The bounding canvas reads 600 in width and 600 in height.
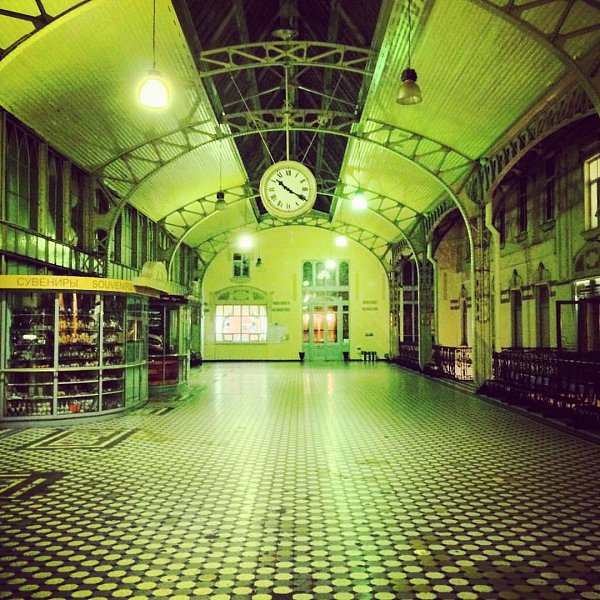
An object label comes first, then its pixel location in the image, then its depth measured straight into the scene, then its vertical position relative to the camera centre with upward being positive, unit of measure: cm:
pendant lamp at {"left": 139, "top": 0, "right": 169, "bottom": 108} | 684 +288
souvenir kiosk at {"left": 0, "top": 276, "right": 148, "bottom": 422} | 946 -41
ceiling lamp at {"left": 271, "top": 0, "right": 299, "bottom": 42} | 1140 +653
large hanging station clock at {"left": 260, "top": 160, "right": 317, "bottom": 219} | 1145 +281
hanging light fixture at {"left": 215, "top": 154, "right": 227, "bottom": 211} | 1548 +342
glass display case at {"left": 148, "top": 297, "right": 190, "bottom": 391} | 1473 -46
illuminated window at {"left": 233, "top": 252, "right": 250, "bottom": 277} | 2820 +305
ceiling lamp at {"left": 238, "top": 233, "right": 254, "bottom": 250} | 1880 +289
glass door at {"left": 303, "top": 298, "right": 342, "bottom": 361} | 2814 -25
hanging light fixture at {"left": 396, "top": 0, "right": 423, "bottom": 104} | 765 +321
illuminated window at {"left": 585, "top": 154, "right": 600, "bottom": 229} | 1151 +278
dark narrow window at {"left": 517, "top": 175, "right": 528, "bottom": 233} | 1518 +327
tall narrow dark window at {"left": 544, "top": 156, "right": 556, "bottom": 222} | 1359 +329
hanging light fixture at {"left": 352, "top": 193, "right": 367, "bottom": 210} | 1480 +326
